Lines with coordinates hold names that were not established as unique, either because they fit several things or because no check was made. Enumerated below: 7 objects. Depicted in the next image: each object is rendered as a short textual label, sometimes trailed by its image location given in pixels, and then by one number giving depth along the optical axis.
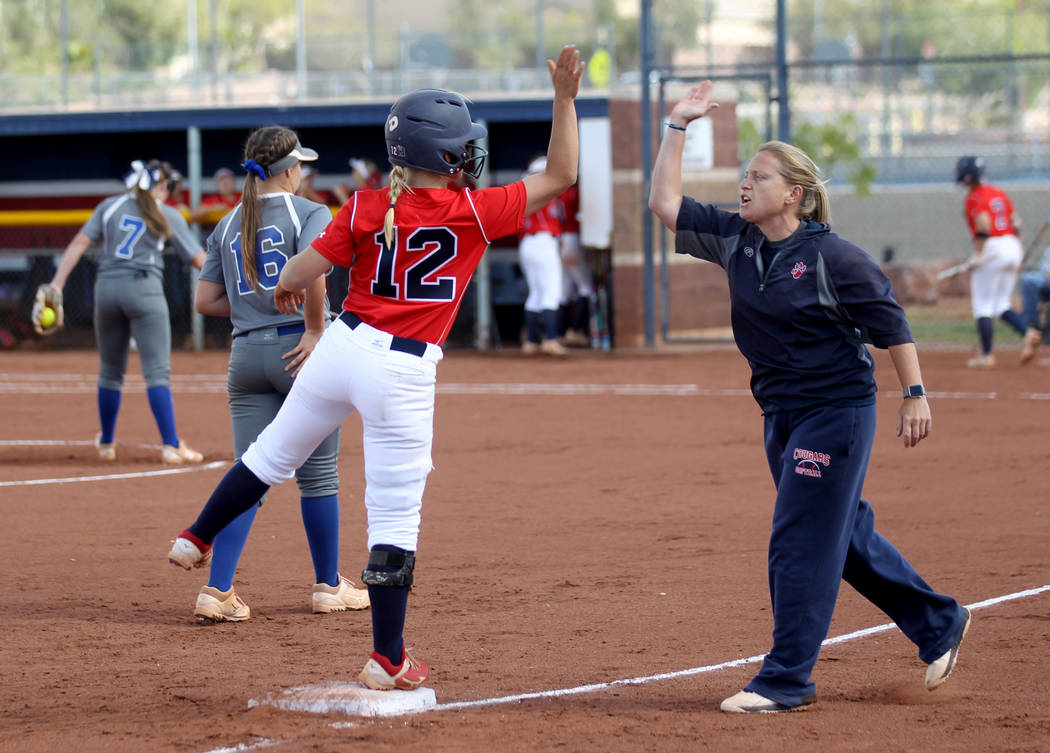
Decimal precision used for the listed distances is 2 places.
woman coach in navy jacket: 8.80
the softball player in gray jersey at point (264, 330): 11.62
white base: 8.77
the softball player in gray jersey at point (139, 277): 19.30
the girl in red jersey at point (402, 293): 8.59
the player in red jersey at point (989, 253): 30.53
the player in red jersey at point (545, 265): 35.34
